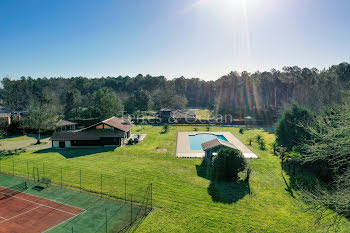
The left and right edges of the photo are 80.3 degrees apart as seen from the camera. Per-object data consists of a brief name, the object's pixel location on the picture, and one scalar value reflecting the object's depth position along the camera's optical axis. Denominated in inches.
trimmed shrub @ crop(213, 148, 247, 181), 800.3
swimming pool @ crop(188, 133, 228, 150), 1366.4
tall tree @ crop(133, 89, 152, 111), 2790.4
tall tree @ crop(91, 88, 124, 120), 2073.1
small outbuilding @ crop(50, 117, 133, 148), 1285.7
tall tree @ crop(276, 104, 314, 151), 1054.3
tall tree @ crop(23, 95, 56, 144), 1412.4
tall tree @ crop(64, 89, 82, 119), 2245.3
